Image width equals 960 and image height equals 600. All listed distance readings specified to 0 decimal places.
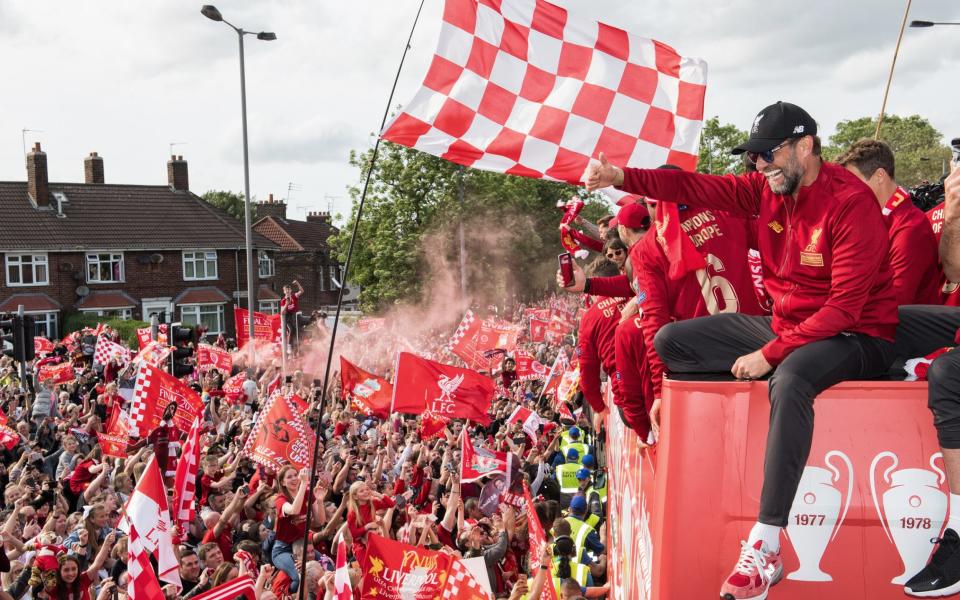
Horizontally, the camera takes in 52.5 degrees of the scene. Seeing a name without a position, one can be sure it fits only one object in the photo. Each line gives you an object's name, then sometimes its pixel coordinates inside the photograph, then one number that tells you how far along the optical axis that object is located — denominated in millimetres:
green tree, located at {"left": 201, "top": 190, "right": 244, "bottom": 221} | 99688
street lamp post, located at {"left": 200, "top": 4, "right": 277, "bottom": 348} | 23875
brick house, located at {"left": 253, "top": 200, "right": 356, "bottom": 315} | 64688
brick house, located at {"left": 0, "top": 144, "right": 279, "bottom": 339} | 47062
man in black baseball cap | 3012
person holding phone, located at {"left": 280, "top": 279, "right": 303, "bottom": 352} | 23000
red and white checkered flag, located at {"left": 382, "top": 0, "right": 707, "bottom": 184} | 7078
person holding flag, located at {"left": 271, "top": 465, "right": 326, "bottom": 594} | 8469
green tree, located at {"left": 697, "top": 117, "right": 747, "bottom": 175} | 47625
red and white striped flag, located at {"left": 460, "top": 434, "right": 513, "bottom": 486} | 10531
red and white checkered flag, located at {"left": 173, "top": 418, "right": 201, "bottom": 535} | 9109
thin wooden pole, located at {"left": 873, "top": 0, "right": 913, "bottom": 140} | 6914
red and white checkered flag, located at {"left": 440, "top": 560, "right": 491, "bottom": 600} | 6941
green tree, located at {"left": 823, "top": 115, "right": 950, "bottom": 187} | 54406
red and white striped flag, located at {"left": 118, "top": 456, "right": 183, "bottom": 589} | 7270
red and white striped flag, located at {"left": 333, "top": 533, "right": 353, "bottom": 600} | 6336
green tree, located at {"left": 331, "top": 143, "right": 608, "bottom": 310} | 43344
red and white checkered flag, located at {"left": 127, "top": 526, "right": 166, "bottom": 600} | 6401
